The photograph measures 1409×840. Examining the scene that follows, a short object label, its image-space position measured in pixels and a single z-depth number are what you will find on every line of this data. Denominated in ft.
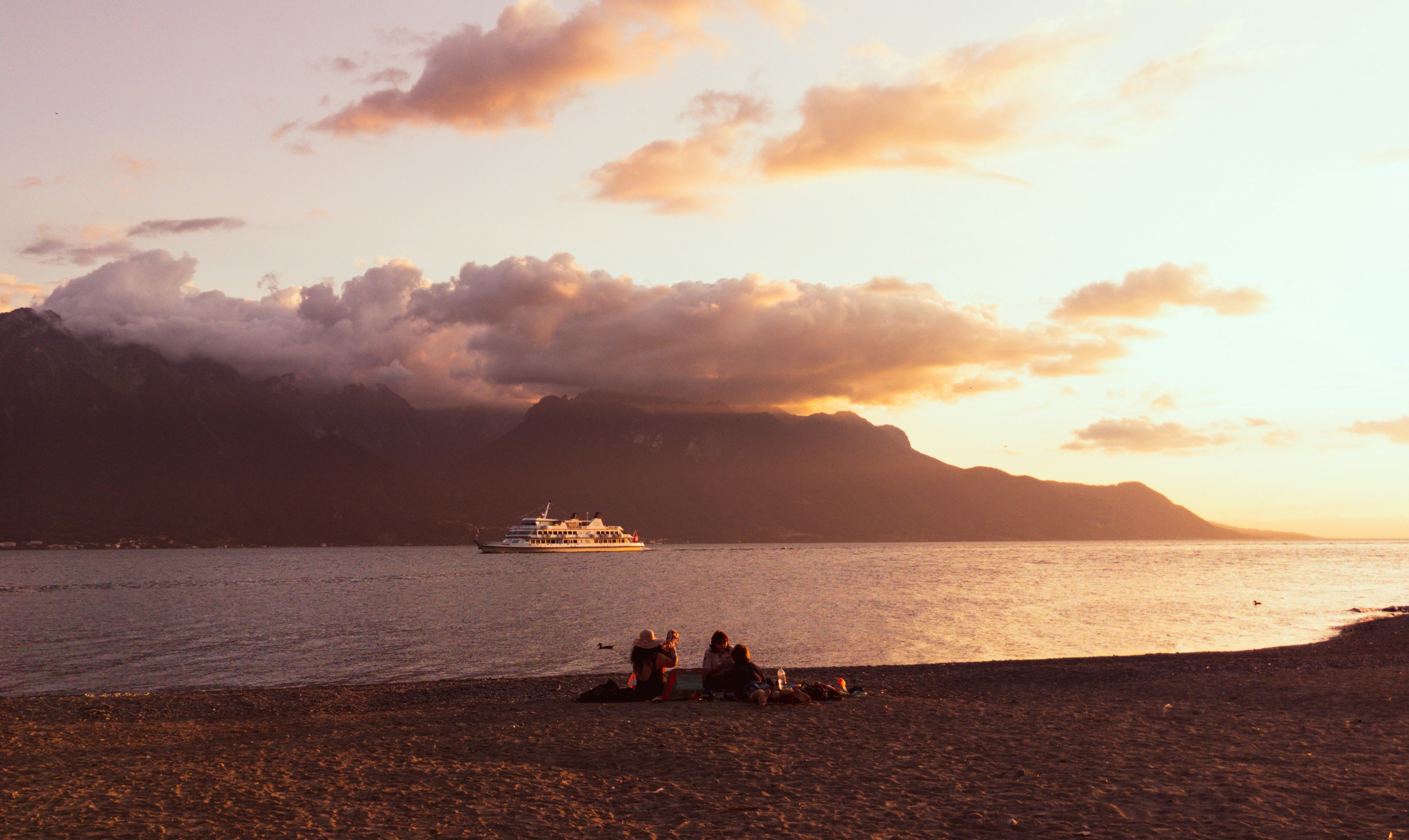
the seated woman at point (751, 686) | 67.56
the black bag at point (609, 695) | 73.05
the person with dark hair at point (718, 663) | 72.43
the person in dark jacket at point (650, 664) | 72.74
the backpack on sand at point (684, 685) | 72.13
